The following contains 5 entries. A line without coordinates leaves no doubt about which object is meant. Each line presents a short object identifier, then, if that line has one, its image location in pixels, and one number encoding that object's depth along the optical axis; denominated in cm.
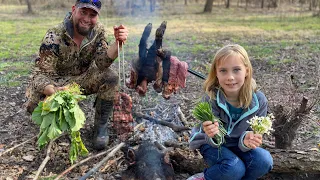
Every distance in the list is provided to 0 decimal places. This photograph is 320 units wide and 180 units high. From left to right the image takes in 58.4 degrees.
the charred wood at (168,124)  317
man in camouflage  294
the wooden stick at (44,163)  246
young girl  215
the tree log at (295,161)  232
